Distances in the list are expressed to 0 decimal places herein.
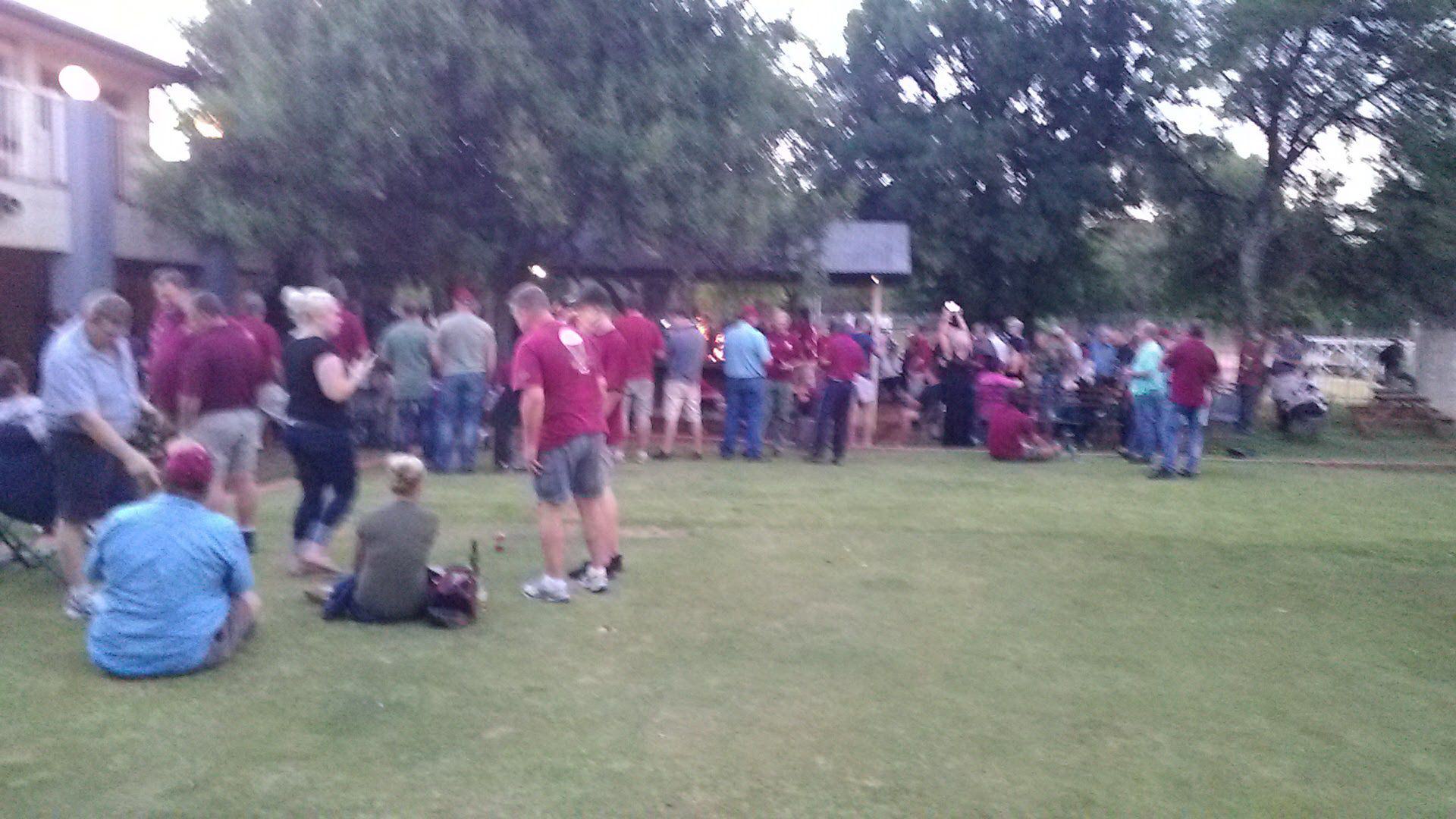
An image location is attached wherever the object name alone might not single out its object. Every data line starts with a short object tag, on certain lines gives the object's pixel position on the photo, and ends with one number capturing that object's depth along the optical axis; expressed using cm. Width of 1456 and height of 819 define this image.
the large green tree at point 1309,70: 1958
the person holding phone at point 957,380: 1709
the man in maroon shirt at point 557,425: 755
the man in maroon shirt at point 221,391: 786
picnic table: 2195
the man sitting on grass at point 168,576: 582
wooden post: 1703
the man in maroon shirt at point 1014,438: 1565
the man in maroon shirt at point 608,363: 824
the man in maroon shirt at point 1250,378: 2067
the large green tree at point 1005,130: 2417
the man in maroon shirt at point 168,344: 820
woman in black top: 791
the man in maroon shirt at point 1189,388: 1389
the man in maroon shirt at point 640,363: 1405
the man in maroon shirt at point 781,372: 1582
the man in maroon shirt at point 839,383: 1463
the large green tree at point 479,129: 1506
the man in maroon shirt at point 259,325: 1062
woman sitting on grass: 689
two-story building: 1499
